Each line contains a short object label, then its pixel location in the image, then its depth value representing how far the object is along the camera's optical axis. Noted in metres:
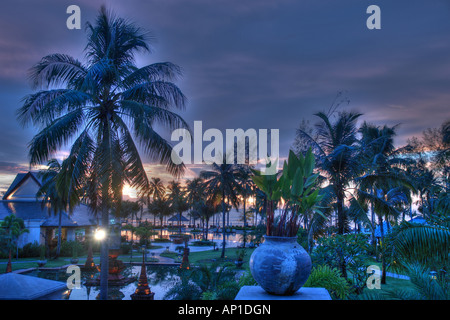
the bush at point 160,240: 47.47
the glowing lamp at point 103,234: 11.43
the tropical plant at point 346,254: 9.17
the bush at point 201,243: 43.39
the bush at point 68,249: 30.20
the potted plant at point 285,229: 4.09
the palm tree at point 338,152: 13.99
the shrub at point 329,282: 6.90
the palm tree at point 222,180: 32.81
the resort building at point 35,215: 31.42
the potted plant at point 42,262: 23.08
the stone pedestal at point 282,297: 4.10
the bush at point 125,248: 32.35
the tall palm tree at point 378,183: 15.18
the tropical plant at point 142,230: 25.49
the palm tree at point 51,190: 26.42
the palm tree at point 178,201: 60.19
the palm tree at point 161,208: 60.66
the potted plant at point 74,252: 25.11
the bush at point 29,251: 28.81
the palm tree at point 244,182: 33.29
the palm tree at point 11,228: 24.58
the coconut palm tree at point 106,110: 10.77
